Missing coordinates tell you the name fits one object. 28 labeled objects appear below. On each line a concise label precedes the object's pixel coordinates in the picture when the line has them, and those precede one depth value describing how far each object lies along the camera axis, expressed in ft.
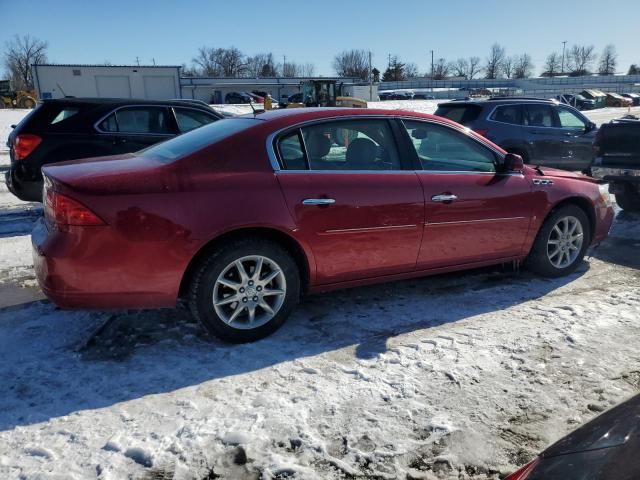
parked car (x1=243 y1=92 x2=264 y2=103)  171.09
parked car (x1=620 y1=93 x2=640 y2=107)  173.29
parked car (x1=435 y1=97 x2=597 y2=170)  30.94
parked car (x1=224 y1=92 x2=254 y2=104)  186.51
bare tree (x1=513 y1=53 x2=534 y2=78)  411.13
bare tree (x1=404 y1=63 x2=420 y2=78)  411.34
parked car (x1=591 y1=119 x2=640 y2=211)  24.93
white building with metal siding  122.62
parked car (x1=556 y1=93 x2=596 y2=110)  147.30
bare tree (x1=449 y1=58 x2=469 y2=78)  431.02
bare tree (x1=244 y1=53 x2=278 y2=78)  368.48
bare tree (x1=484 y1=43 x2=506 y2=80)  417.49
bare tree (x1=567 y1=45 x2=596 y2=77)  414.41
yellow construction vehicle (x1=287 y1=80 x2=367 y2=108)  106.32
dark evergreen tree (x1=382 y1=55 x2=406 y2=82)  382.03
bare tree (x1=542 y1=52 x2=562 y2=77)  408.87
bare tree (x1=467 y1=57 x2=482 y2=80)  428.97
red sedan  10.41
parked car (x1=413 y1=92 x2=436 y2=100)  211.96
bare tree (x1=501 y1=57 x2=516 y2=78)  416.87
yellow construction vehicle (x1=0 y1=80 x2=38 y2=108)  157.79
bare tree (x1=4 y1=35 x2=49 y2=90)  304.71
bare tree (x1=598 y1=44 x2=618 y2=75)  412.77
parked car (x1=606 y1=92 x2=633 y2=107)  157.28
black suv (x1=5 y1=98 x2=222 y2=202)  21.91
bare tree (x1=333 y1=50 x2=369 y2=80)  383.53
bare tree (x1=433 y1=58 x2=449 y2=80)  411.34
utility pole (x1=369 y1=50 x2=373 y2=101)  159.43
